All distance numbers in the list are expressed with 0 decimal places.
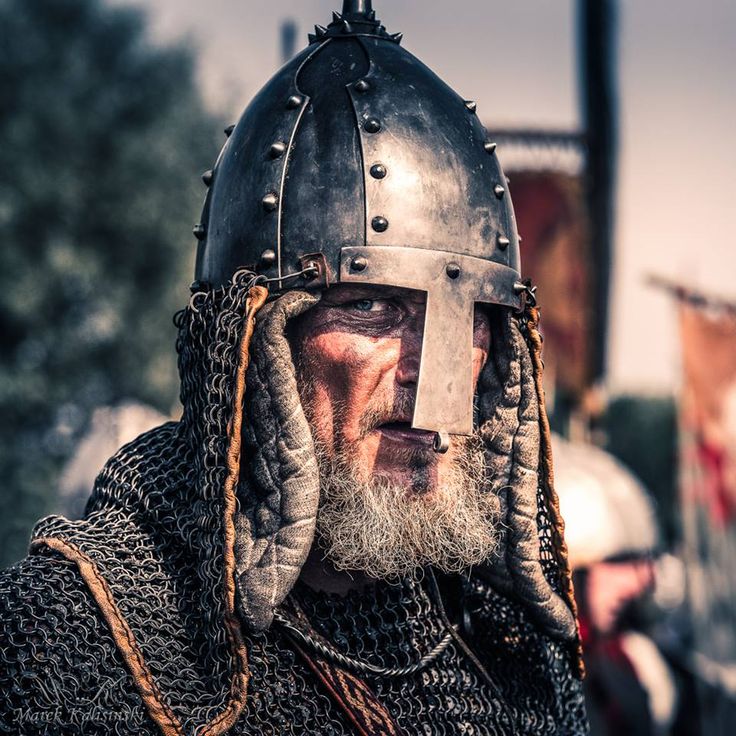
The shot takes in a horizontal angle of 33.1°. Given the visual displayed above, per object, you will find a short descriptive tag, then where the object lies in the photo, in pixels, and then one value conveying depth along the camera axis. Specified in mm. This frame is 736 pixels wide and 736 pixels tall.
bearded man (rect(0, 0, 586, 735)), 3051
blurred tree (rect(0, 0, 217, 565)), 15438
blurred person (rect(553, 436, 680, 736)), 9578
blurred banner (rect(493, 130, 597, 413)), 11977
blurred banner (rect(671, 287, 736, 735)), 12117
